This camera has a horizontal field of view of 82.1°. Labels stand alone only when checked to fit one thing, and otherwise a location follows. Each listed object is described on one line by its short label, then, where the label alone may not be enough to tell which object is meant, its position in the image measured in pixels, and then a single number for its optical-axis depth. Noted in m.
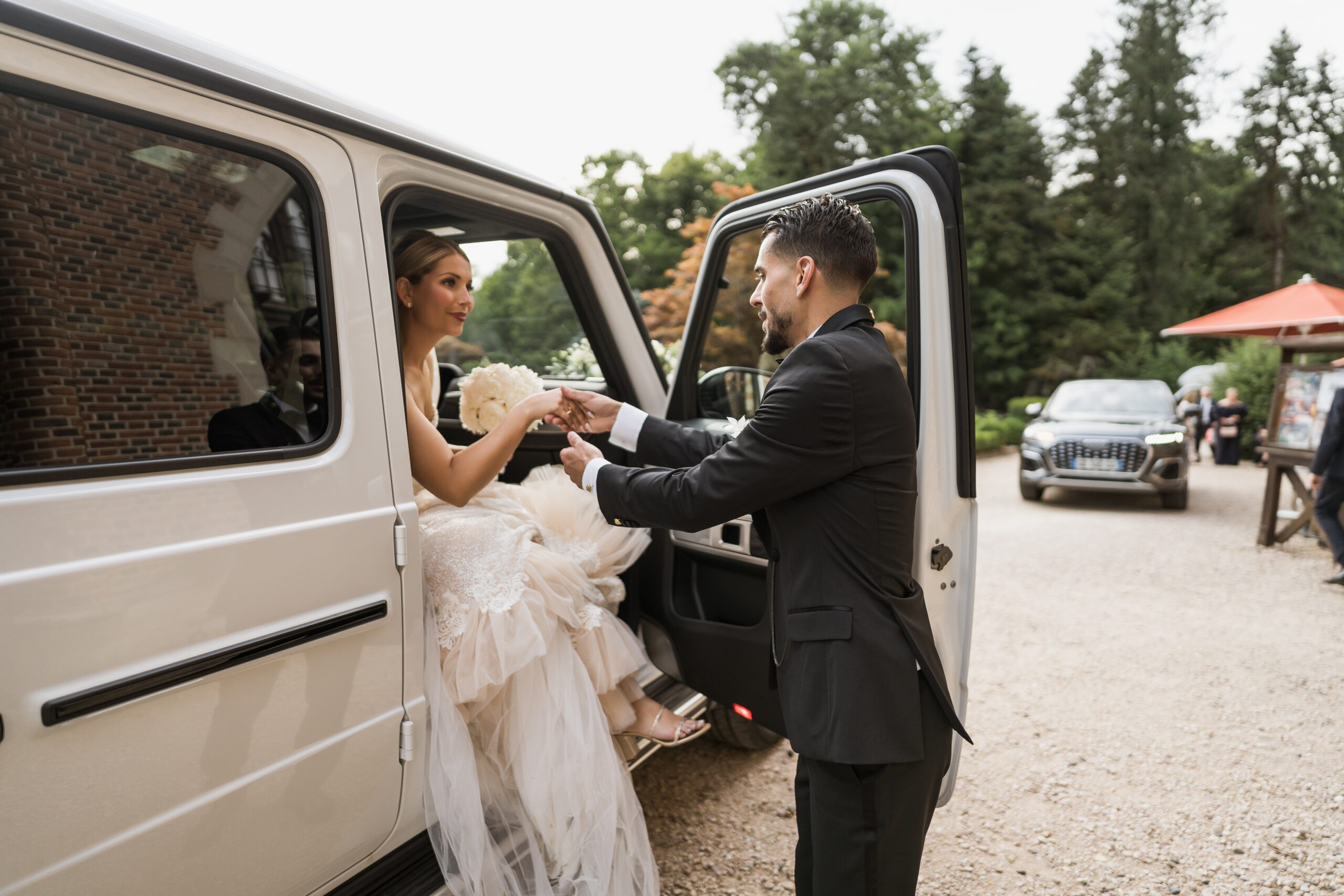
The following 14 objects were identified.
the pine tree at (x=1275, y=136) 32.78
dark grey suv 10.33
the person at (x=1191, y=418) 18.67
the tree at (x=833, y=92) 26.06
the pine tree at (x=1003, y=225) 27.66
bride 2.00
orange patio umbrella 9.37
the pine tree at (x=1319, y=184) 31.58
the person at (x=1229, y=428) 15.82
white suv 1.30
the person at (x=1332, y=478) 6.29
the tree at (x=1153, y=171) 31.02
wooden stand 7.73
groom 1.78
